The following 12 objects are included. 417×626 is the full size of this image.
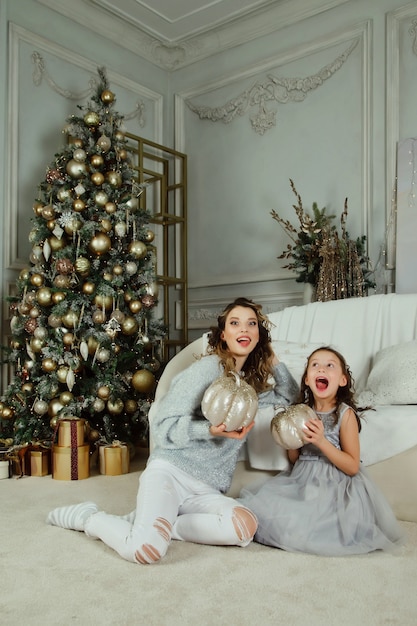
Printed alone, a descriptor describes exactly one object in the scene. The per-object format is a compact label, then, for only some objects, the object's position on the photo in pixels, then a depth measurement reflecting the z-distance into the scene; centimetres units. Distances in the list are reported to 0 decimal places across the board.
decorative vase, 385
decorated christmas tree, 333
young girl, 181
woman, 180
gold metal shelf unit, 492
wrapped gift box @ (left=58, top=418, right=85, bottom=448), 303
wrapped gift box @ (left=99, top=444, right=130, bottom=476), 312
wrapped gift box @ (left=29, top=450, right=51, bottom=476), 313
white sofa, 218
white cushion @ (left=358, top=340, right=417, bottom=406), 246
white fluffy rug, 138
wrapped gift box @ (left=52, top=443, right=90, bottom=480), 302
